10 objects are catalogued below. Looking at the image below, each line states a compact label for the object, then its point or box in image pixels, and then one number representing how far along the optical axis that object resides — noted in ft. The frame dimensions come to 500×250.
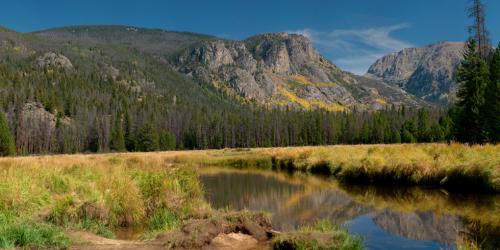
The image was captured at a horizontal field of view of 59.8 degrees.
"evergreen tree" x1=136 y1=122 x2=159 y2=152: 391.45
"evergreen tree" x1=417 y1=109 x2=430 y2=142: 345.10
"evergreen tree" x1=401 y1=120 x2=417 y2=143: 342.52
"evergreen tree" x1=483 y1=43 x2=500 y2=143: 144.87
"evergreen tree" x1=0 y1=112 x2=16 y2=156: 274.26
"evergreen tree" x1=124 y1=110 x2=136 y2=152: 421.18
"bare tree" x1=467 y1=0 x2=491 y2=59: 164.14
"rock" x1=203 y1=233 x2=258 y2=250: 33.42
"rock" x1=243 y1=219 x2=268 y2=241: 36.63
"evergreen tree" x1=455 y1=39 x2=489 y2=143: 158.40
